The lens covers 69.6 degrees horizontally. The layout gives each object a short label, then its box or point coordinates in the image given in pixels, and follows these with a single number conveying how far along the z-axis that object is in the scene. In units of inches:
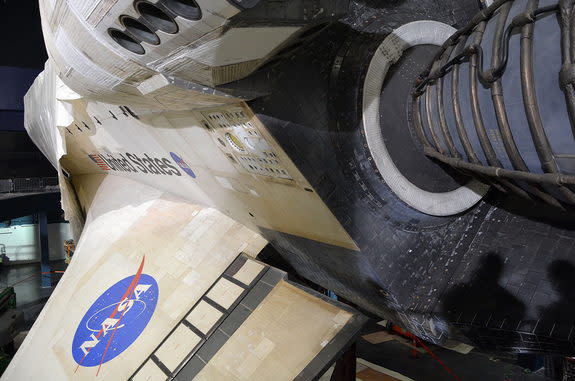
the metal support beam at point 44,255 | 578.2
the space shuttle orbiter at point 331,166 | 74.6
